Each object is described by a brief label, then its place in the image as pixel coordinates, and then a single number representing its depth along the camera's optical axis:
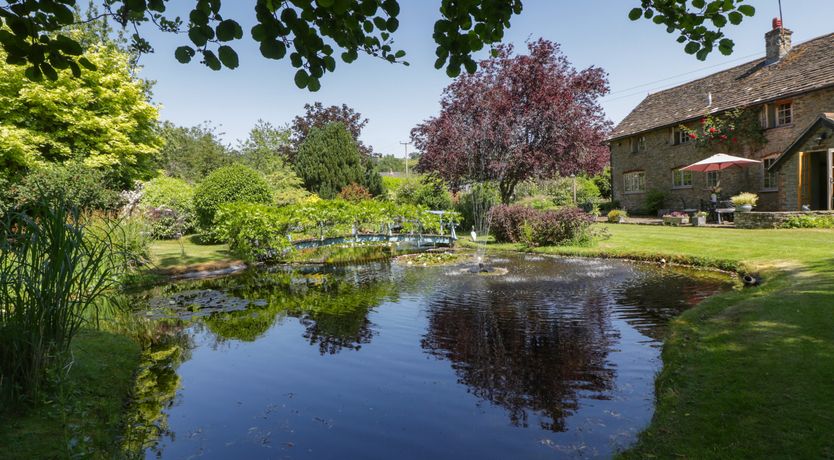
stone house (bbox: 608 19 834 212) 17.67
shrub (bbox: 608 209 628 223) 22.73
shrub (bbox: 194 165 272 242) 16.52
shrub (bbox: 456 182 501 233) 18.87
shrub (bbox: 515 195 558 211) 21.12
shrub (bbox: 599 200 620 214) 28.69
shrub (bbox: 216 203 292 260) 12.63
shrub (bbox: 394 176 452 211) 22.35
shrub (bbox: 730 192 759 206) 17.81
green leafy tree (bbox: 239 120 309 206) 29.45
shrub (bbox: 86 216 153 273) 9.75
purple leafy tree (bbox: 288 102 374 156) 41.94
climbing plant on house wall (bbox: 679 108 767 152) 20.41
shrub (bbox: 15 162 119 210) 13.62
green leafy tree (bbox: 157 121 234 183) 40.56
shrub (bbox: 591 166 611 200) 34.94
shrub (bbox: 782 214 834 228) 14.81
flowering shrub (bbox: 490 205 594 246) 14.27
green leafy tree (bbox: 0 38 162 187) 17.98
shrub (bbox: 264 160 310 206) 23.70
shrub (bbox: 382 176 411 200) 35.96
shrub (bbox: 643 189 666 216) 25.25
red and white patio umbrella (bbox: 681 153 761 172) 19.19
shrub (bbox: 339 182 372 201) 27.10
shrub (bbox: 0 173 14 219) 13.26
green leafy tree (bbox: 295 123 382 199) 32.06
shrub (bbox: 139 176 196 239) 17.53
